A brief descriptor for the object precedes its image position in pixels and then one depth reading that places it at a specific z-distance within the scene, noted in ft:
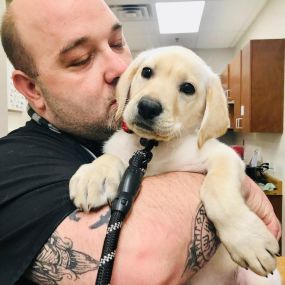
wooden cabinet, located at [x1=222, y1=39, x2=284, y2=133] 11.12
